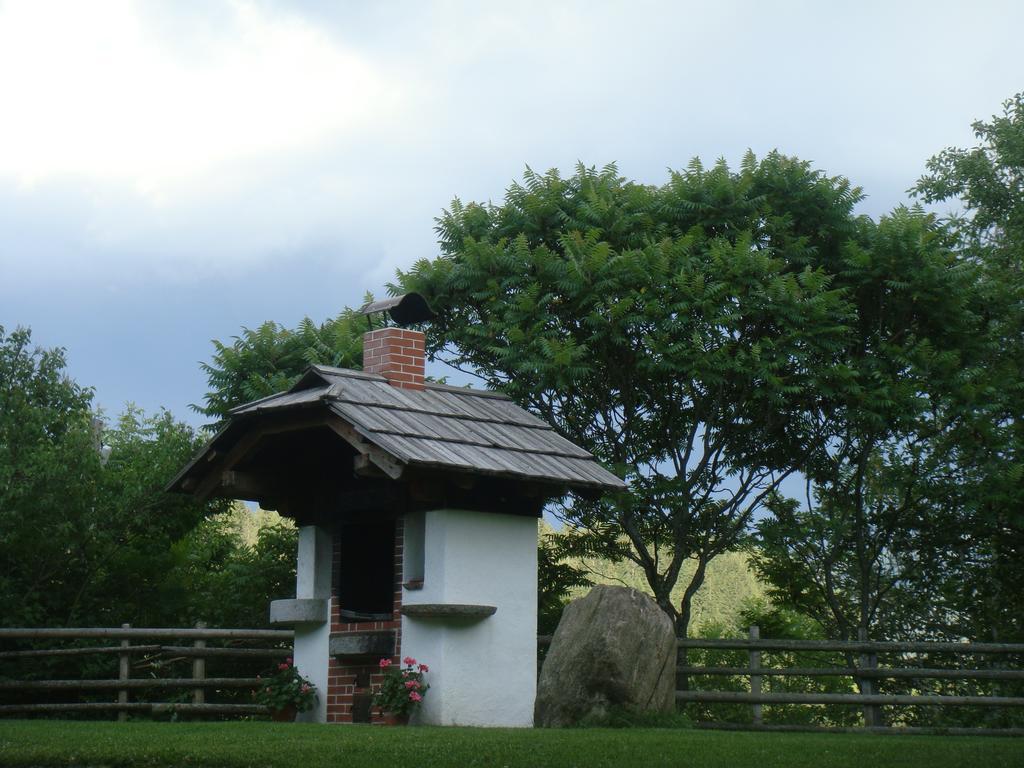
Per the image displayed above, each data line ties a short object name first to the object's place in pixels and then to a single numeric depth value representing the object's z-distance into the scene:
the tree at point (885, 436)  19.67
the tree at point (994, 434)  20.08
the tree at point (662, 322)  18.88
